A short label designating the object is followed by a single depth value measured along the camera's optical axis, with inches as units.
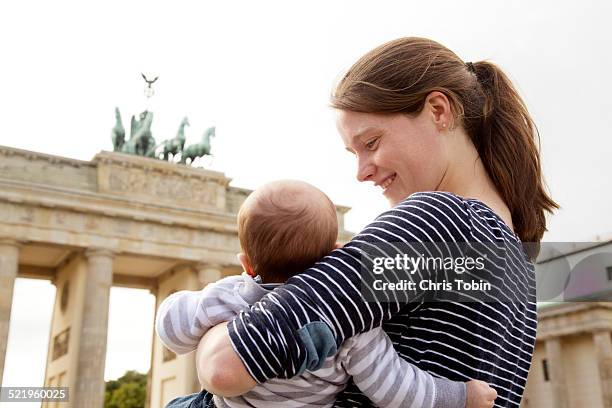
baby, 68.8
